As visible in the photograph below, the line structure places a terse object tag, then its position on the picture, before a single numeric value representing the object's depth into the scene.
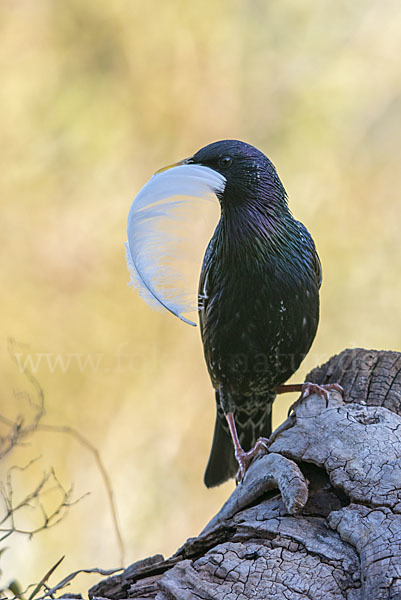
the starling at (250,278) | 5.96
